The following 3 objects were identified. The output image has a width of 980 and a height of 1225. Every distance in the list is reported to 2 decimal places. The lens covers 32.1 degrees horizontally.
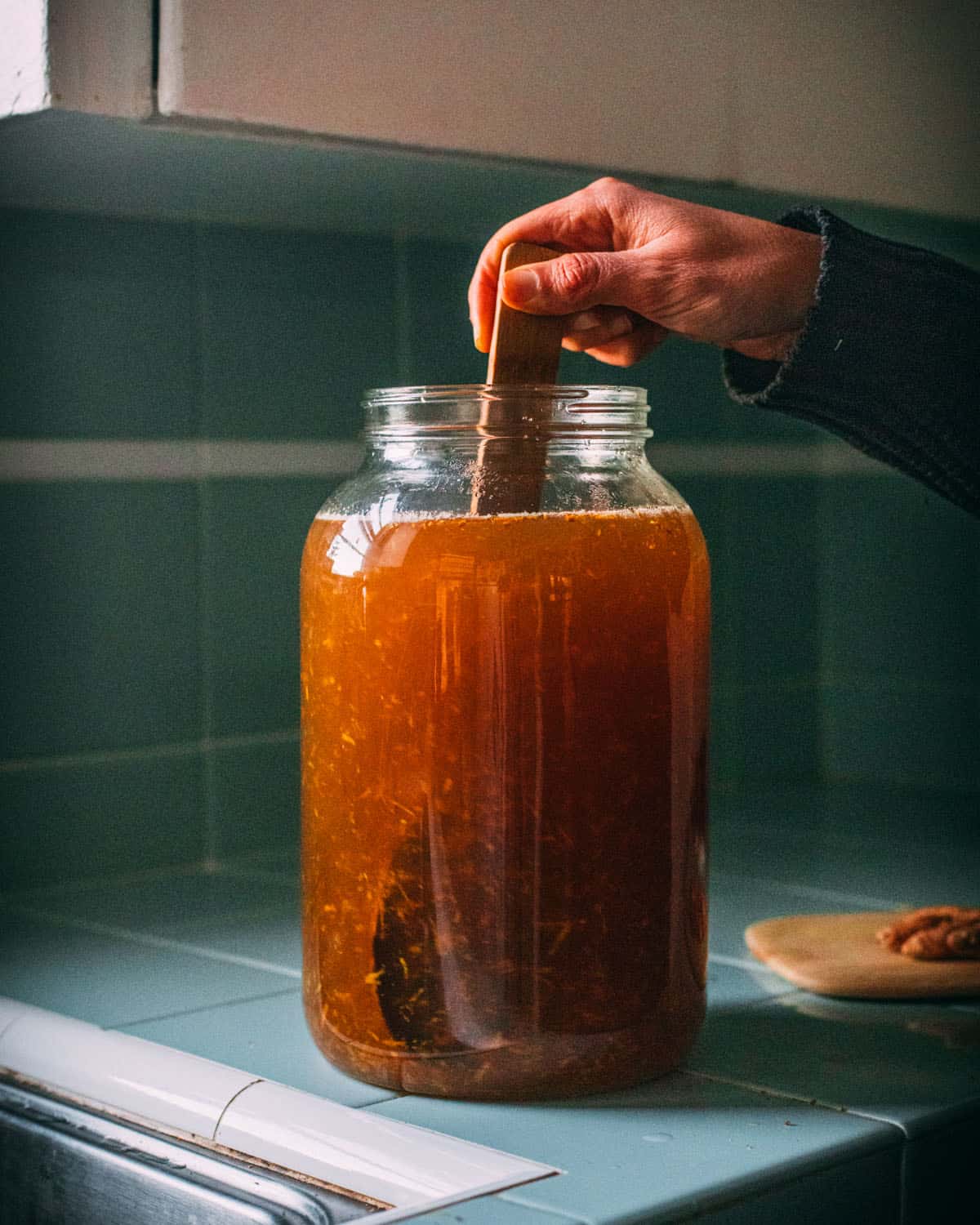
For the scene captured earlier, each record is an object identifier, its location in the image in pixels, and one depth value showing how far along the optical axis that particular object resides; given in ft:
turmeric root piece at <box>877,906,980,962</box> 3.18
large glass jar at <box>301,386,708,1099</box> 2.42
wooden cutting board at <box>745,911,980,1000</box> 3.07
